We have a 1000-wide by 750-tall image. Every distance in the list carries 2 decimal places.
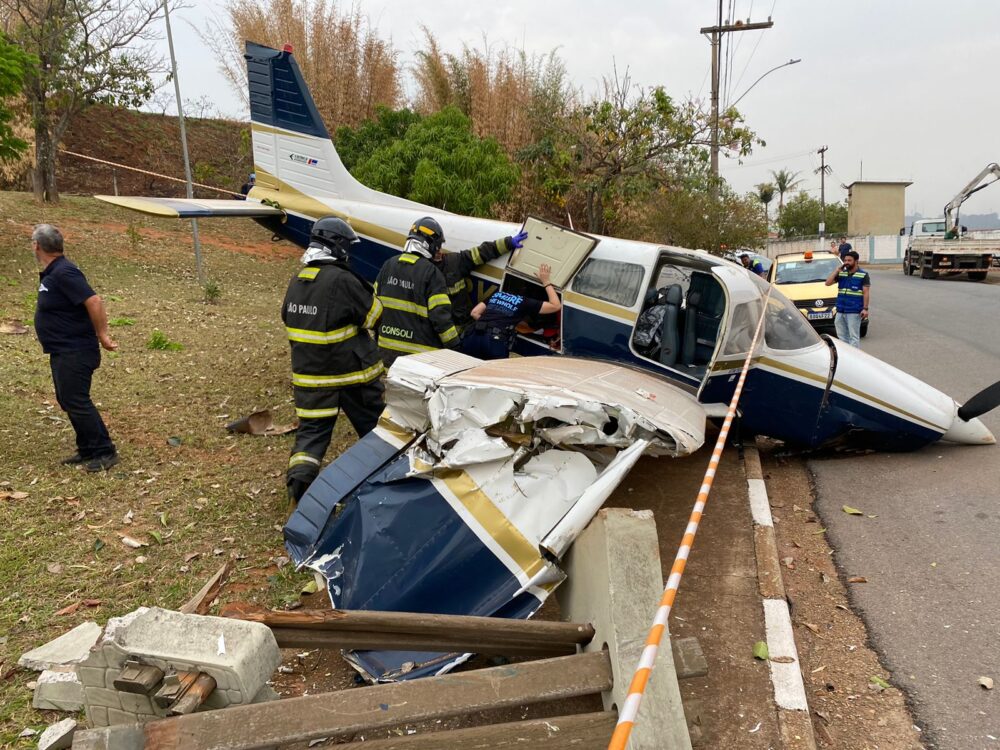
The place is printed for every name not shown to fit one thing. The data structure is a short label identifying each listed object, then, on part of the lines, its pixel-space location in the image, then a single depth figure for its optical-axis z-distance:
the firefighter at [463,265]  6.18
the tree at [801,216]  66.69
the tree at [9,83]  10.91
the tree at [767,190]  63.23
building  60.75
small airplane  5.65
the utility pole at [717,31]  19.53
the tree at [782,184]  69.19
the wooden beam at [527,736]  2.42
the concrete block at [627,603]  2.55
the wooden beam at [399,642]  2.75
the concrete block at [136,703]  2.41
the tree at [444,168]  13.41
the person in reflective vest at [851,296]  9.70
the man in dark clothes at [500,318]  6.02
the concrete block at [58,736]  2.69
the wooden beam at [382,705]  2.25
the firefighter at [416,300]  5.61
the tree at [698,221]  19.78
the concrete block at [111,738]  2.19
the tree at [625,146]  13.30
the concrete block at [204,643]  2.42
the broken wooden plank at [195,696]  2.29
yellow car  12.12
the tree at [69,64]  15.06
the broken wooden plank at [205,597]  3.01
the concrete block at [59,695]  2.93
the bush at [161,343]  8.78
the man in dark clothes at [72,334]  5.05
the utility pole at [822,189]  63.60
